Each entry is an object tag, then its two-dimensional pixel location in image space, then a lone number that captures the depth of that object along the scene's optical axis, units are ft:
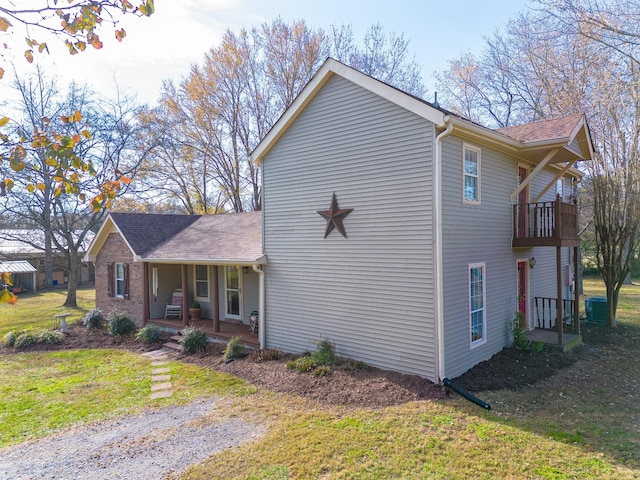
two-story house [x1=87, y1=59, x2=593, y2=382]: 26.32
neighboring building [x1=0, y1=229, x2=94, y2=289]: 88.02
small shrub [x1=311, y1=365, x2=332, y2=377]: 27.66
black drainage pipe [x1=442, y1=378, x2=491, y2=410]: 22.50
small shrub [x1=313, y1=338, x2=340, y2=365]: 29.25
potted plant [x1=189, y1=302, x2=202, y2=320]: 46.88
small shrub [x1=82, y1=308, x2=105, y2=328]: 48.57
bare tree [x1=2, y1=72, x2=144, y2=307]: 65.62
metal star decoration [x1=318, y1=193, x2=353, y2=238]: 30.37
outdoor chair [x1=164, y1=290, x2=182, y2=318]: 47.88
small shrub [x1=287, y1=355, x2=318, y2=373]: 28.86
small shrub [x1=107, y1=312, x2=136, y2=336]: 44.55
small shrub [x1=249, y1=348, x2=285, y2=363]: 32.35
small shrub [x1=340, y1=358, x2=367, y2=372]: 28.07
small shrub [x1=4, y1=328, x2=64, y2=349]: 40.88
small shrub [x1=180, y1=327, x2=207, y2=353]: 36.58
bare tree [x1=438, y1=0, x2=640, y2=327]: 32.99
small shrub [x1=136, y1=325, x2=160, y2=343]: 41.04
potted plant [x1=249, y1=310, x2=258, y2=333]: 39.50
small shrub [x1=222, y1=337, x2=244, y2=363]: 33.40
